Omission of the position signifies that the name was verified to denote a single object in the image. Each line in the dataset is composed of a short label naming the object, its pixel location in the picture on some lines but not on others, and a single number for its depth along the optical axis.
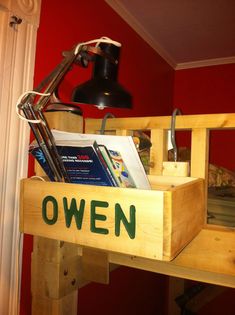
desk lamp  0.61
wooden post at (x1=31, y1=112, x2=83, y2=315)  0.87
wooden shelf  0.75
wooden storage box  0.54
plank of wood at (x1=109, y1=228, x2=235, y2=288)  0.75
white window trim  0.90
